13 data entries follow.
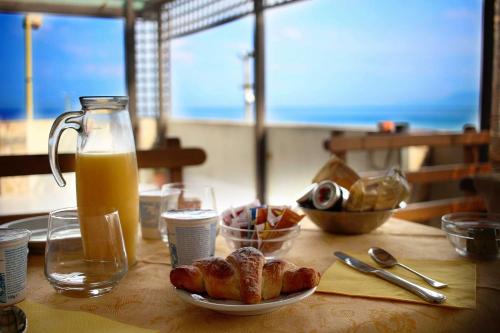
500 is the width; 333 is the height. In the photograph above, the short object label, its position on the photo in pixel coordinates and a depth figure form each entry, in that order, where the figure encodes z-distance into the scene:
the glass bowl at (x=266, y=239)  0.89
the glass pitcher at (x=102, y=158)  0.81
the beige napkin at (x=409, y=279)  0.71
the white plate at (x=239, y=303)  0.60
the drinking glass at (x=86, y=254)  0.72
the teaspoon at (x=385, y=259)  0.77
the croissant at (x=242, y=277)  0.63
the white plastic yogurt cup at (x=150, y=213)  1.08
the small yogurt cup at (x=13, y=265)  0.66
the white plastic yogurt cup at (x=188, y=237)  0.81
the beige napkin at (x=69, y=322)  0.60
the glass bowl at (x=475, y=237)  0.89
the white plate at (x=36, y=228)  0.96
